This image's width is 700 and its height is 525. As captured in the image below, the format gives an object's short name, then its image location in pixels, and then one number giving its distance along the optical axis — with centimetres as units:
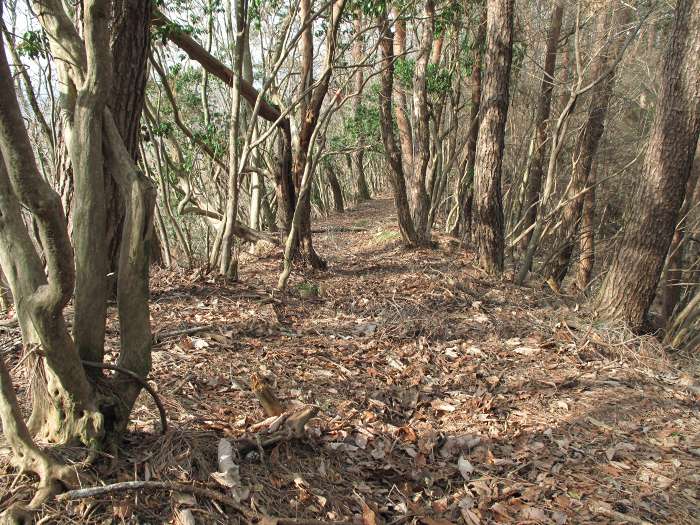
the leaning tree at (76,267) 196
